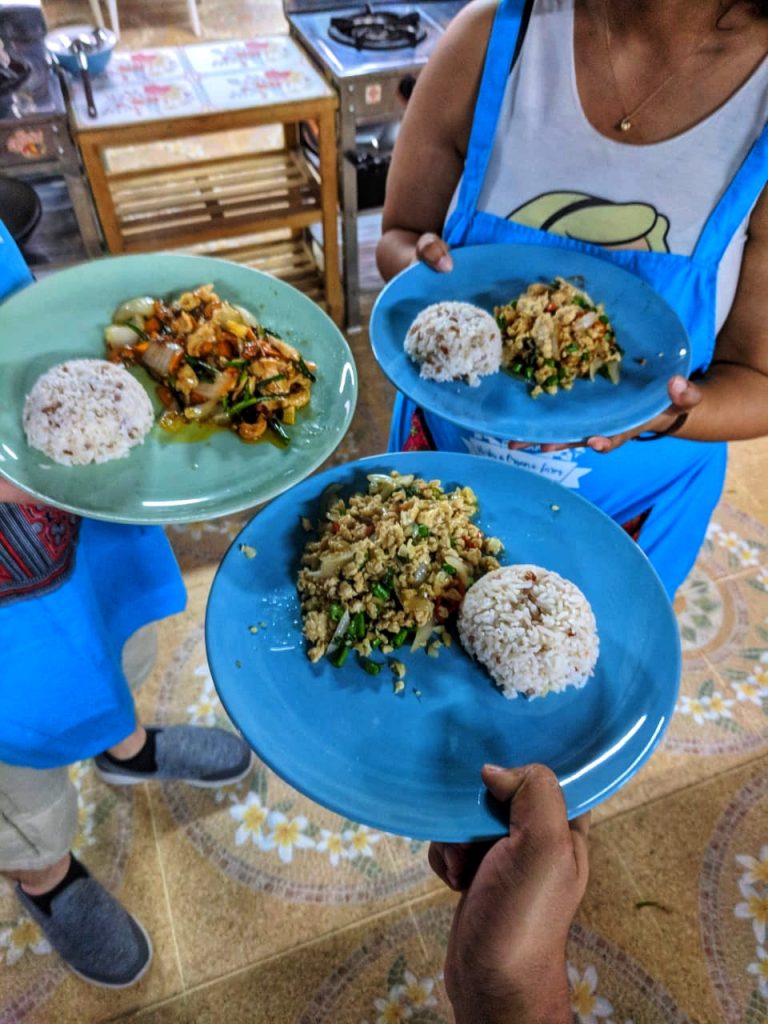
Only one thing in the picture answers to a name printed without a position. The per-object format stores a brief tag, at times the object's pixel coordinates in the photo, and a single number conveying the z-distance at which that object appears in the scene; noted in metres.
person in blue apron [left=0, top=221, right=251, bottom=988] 0.49
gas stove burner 1.07
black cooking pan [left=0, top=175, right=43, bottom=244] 0.84
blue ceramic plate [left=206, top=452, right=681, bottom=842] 0.38
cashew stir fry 0.52
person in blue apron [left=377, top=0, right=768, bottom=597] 0.51
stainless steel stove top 1.03
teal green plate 0.45
